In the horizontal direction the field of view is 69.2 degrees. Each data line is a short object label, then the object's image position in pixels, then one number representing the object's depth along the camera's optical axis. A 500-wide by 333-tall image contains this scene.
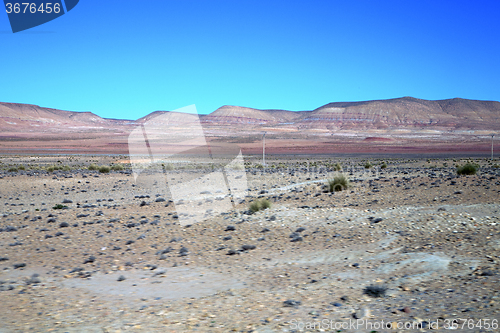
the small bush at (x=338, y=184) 15.53
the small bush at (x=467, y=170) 19.02
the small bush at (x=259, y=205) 11.57
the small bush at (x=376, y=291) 4.99
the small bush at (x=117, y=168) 34.28
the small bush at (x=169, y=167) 33.21
